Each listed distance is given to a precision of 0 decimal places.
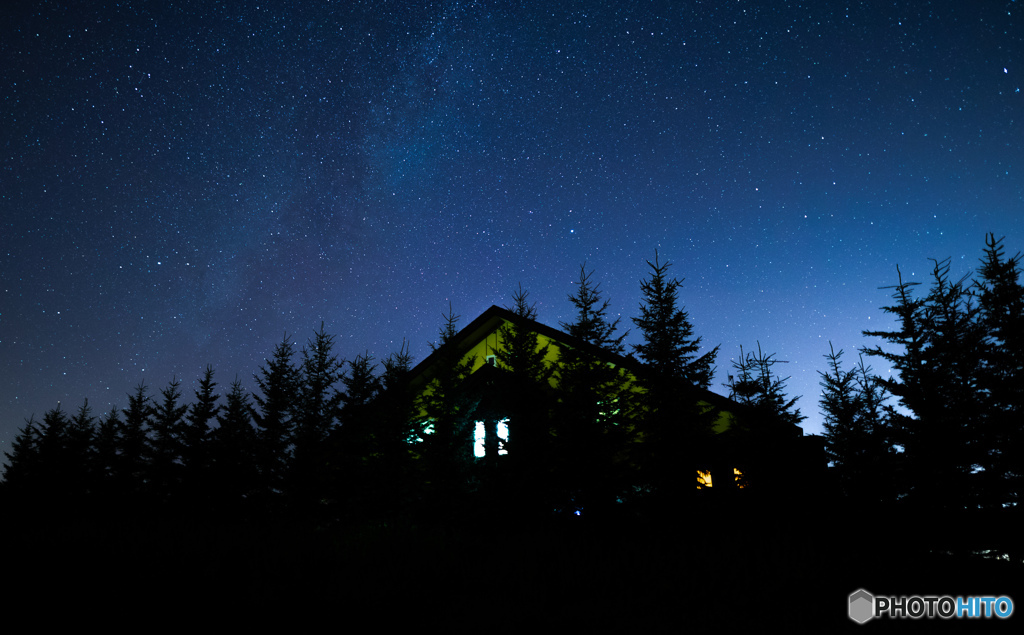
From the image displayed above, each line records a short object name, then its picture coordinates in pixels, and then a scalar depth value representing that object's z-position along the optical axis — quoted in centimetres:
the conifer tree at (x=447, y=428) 1539
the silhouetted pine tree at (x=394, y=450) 1655
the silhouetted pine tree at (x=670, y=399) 1377
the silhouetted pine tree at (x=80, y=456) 3156
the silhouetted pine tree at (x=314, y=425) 1959
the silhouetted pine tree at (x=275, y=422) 2019
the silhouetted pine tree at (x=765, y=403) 1616
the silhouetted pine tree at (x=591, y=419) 1360
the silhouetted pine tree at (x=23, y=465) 3291
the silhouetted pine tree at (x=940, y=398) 1376
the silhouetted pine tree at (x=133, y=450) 2811
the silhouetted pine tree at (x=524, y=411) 1366
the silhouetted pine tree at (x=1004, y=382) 1313
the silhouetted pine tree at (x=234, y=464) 2045
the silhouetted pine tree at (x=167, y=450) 2472
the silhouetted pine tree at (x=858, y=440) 1568
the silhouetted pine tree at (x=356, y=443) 1723
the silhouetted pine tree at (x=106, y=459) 2939
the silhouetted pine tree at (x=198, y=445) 2277
